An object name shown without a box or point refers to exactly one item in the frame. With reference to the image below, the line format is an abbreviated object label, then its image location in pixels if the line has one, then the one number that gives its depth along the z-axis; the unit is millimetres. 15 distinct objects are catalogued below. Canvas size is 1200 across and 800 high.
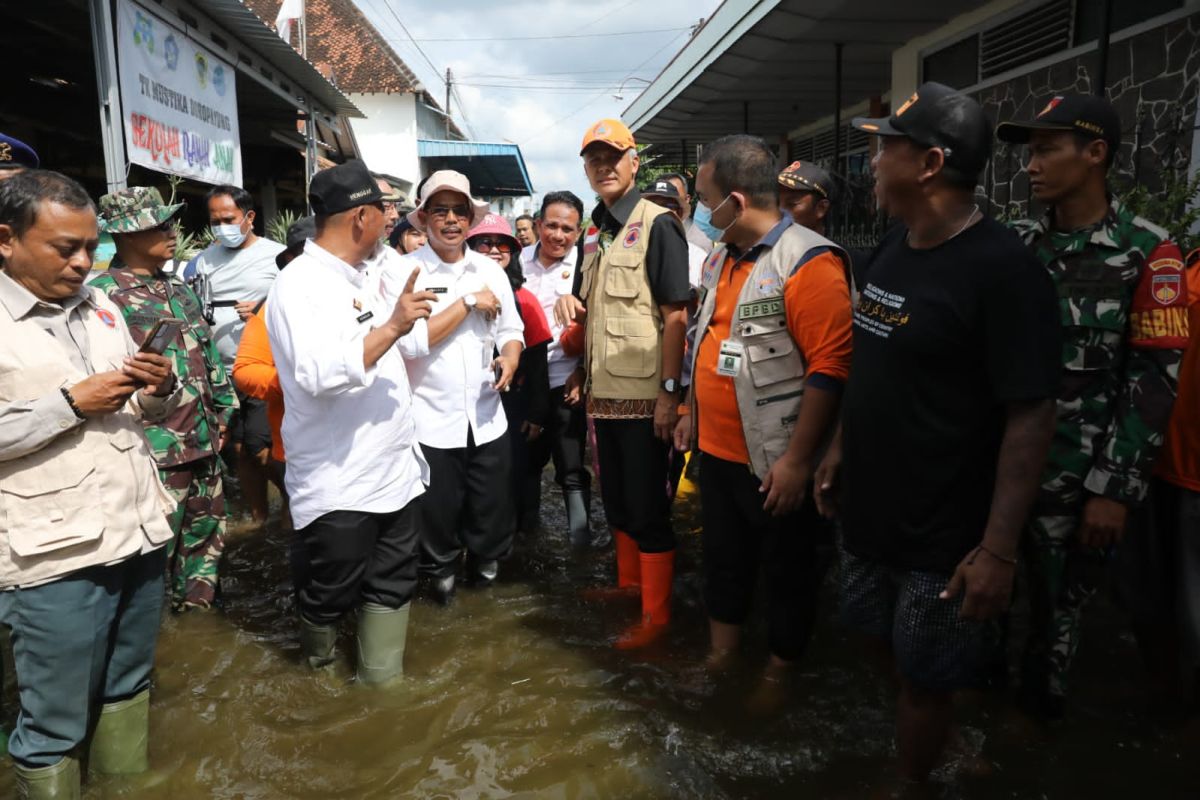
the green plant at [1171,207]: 3602
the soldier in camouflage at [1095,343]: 2232
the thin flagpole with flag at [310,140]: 11641
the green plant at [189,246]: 6402
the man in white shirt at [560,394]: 4416
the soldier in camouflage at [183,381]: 3318
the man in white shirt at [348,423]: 2580
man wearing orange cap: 3232
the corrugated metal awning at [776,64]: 7059
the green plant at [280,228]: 9055
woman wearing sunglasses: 4129
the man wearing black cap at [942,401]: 1828
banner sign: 6332
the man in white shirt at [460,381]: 3404
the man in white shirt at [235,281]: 4805
